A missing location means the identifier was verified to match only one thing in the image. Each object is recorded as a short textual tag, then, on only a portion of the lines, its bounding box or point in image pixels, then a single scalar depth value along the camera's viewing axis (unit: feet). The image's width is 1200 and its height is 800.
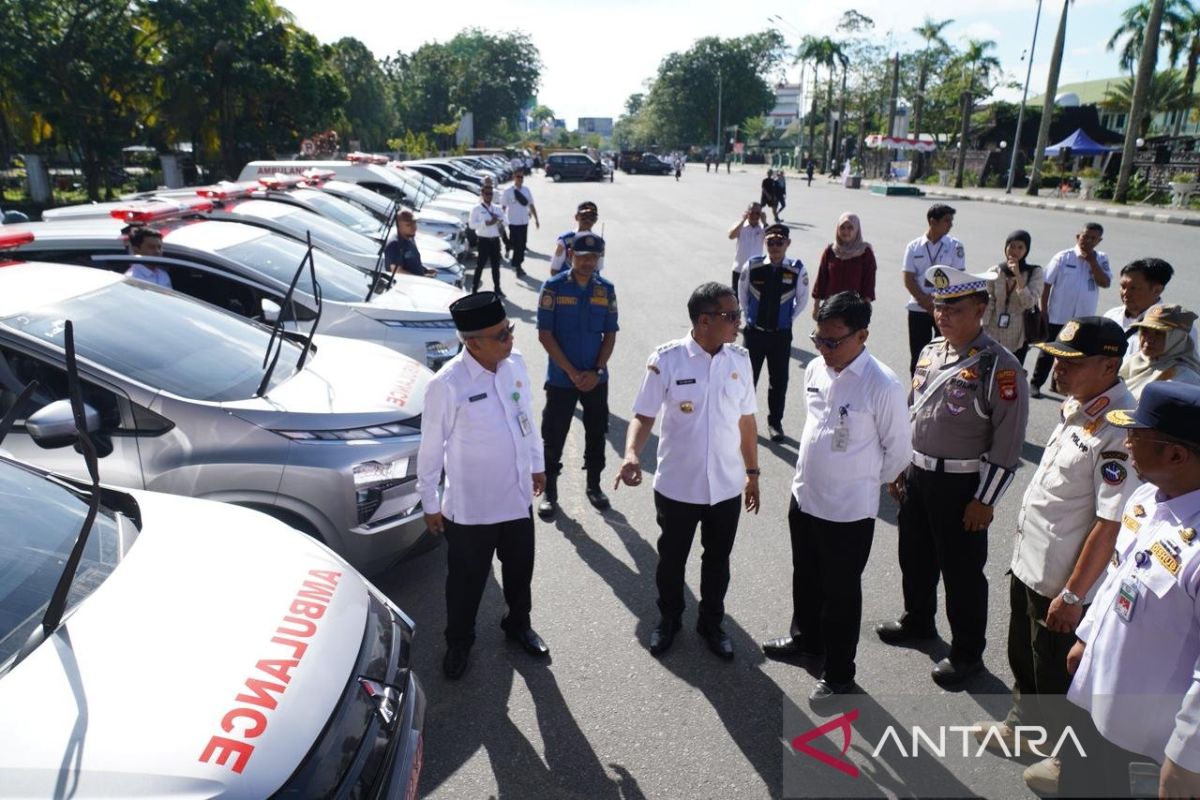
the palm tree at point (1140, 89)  88.02
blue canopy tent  133.59
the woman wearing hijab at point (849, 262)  21.34
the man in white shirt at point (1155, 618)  6.61
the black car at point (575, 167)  145.69
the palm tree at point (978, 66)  167.02
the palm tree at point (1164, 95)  160.66
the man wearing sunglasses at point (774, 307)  20.12
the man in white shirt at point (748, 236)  28.13
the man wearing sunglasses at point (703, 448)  11.80
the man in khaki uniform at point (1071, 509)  8.86
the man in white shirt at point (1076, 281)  22.70
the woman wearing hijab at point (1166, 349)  12.54
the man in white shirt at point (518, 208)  43.21
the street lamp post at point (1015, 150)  114.21
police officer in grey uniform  10.76
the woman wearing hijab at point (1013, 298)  19.21
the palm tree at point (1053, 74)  105.60
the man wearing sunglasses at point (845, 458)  10.62
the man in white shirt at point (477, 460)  11.14
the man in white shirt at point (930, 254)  21.27
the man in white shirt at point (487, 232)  38.06
